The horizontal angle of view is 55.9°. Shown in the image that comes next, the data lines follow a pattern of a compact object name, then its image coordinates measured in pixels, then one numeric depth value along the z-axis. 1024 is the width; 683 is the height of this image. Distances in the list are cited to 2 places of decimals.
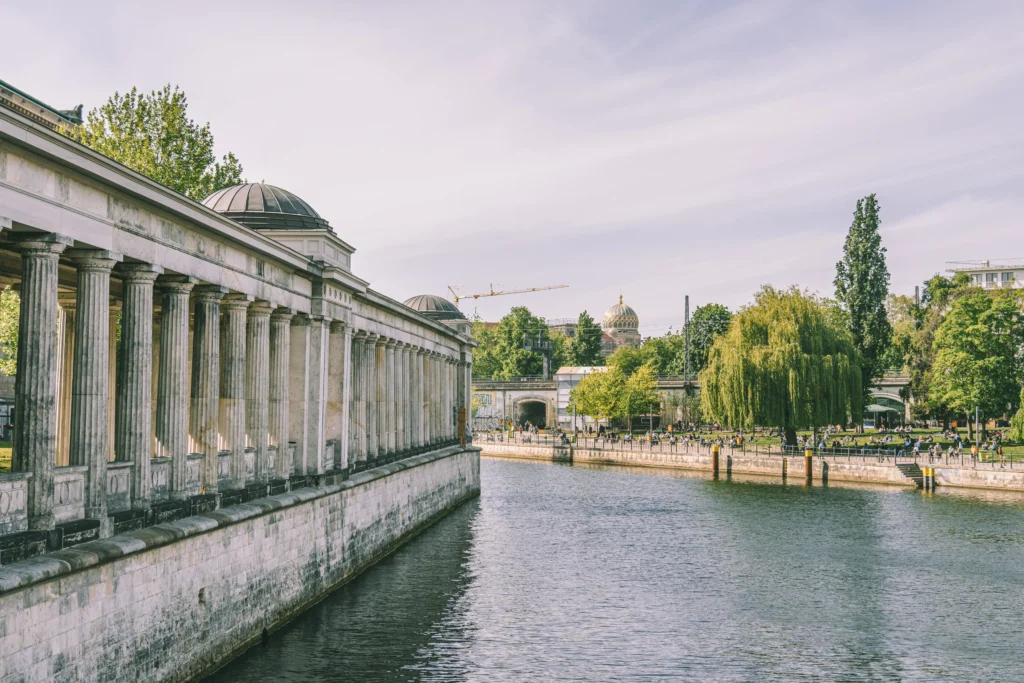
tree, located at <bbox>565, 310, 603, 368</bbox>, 156.50
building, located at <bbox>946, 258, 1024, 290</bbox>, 146.88
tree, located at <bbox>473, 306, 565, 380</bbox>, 149.38
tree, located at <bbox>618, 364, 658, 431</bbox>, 105.25
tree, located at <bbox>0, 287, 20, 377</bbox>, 36.06
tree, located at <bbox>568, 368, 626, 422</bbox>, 105.81
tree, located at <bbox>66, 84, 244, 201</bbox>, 41.84
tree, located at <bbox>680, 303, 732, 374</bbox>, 116.75
